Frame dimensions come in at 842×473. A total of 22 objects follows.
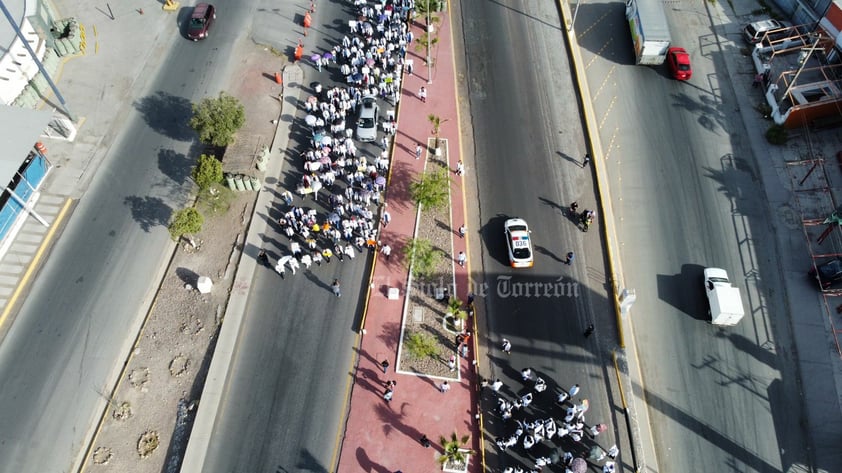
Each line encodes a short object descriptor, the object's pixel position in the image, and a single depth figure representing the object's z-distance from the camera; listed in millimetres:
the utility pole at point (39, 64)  36062
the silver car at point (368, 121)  39156
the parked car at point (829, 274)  33219
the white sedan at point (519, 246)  33906
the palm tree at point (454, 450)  27447
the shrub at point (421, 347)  31078
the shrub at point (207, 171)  35219
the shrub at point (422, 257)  33406
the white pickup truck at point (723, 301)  31609
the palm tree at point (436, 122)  40594
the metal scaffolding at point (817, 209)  33594
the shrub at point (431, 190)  35469
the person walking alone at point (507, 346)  30805
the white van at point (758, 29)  45438
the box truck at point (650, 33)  43344
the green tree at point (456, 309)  31859
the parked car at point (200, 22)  45094
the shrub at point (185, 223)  32750
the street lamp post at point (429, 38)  44219
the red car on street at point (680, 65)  43562
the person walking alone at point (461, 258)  34156
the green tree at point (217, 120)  36312
